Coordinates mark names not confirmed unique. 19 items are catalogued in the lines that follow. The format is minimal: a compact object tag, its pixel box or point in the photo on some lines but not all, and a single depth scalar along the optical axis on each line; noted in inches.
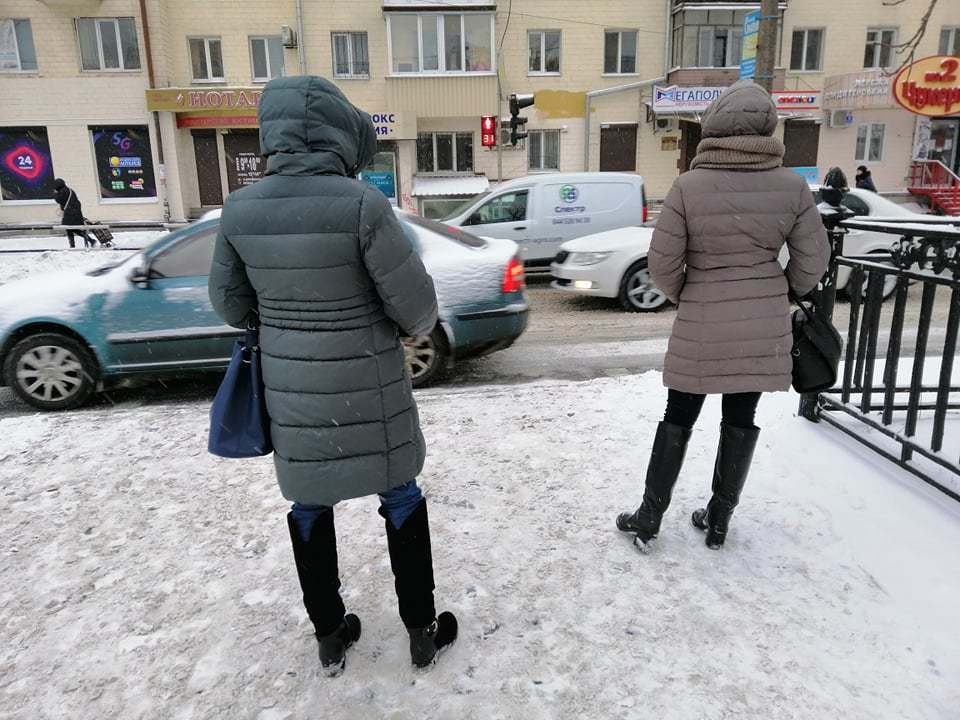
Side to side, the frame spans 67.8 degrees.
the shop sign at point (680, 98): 892.0
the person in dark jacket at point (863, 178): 652.7
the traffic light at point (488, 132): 860.0
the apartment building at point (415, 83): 866.1
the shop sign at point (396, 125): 890.1
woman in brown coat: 106.0
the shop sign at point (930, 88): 478.0
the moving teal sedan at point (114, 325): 224.1
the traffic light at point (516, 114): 692.1
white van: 447.8
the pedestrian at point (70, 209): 684.1
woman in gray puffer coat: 80.8
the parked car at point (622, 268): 367.9
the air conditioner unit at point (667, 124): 937.5
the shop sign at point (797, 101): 922.1
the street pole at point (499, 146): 883.3
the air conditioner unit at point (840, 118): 962.7
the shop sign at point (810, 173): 862.6
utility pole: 356.4
